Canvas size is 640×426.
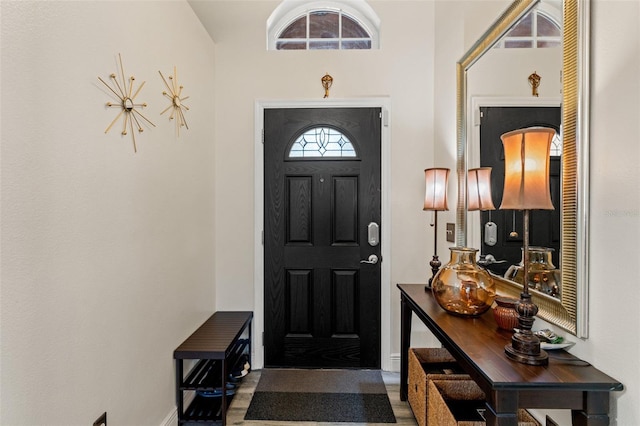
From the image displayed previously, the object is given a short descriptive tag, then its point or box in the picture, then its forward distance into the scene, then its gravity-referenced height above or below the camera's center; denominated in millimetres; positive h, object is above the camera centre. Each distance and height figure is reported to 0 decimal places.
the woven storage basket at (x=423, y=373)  1636 -929
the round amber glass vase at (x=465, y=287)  1460 -377
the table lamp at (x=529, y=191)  1048 +55
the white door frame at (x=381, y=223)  2500 -72
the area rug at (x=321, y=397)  1973 -1297
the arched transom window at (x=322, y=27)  2604 +1484
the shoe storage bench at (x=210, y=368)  1831 -1066
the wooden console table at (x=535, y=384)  942 -531
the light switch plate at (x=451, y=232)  2180 -176
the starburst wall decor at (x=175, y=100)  1843 +641
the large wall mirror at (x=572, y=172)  1096 +126
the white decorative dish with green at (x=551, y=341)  1138 -492
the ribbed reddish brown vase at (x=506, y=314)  1298 -446
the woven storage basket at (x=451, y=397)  1449 -929
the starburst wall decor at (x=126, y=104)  1363 +473
